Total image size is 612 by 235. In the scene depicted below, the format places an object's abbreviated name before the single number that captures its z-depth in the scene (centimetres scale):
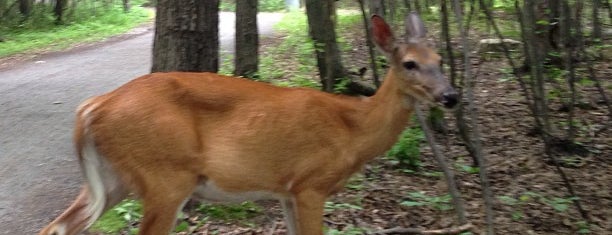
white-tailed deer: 415
